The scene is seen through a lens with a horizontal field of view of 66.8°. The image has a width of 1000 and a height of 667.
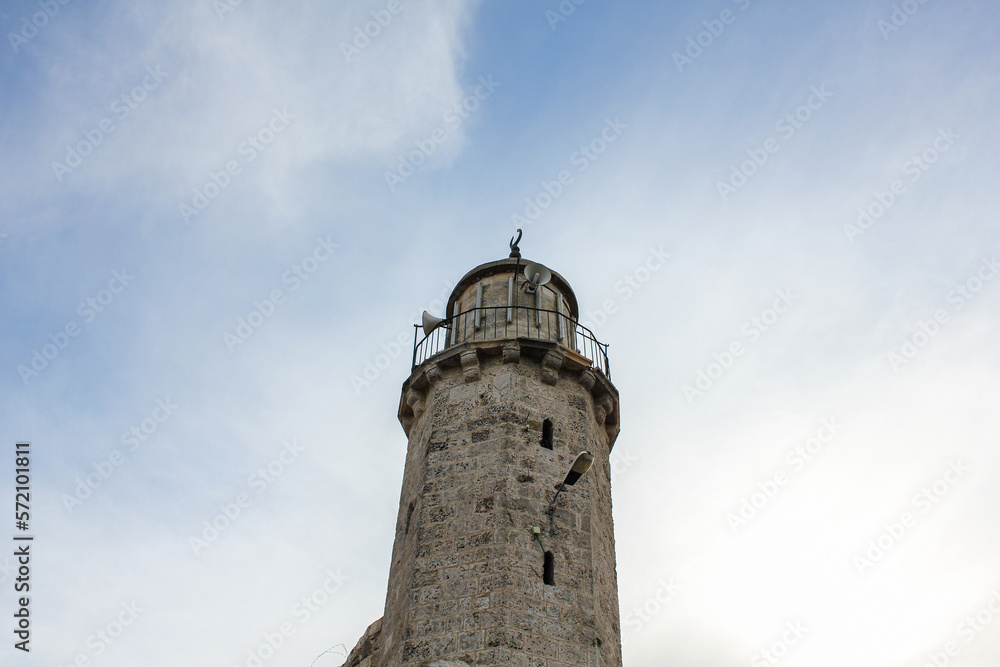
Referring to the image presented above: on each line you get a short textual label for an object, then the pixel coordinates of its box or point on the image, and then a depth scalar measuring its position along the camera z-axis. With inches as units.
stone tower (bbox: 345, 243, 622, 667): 408.5
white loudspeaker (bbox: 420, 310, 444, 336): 602.9
